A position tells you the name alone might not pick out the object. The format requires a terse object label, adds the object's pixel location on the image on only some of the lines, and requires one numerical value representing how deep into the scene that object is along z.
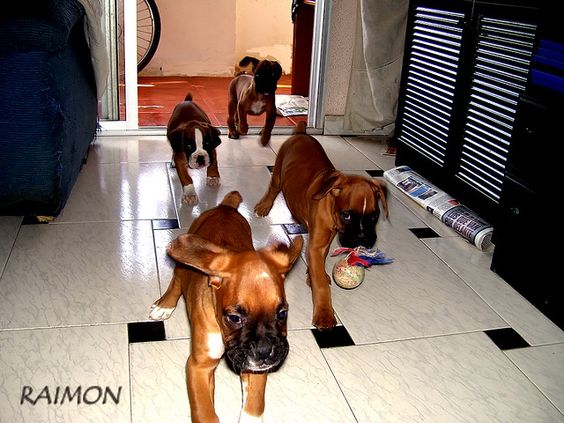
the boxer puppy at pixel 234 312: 1.44
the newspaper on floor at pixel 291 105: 5.09
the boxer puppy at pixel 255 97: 4.19
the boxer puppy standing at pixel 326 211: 2.31
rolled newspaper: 2.98
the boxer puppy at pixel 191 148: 3.25
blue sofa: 2.41
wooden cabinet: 2.41
